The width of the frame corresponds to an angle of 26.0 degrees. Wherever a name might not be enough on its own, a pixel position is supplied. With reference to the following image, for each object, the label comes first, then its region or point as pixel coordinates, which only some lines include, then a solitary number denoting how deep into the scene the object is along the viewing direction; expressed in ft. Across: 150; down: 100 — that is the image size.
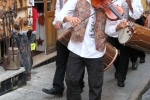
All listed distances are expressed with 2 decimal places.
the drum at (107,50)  13.87
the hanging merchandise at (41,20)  23.90
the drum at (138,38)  16.69
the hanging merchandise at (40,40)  24.23
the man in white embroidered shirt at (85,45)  12.48
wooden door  23.41
